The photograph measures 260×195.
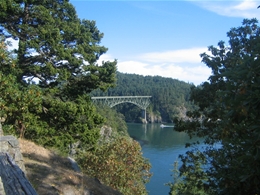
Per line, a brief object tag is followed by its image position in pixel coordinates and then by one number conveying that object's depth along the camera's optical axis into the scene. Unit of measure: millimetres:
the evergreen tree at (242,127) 2381
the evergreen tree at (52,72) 8773
